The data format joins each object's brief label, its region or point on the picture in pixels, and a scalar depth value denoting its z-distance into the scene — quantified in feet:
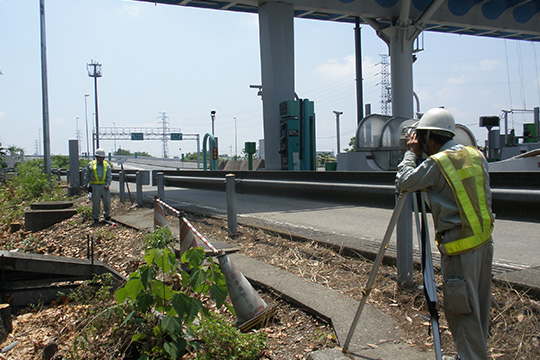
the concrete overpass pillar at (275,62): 68.03
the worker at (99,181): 33.94
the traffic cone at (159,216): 19.16
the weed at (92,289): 15.05
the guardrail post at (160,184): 30.42
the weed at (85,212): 34.38
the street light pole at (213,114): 149.48
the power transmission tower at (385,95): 256.11
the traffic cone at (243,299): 10.88
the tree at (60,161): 160.02
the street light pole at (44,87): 68.03
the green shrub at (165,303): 9.22
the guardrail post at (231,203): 21.08
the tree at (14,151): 124.11
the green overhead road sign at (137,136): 288.71
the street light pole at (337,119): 141.79
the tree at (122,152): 526.57
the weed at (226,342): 9.20
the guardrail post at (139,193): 36.96
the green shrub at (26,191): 48.37
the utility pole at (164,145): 404.73
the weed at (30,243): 27.67
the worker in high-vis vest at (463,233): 8.22
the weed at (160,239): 13.05
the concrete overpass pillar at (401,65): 80.48
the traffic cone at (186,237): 13.65
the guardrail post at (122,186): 41.47
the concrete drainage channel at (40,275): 15.38
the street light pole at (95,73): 223.79
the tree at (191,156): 390.50
